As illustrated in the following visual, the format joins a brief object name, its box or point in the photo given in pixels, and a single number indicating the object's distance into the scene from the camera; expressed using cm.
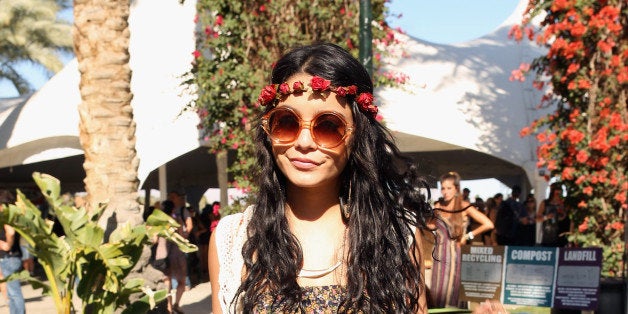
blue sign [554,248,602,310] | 984
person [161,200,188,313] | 1303
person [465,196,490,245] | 1191
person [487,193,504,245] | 1853
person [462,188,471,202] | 1914
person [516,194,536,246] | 1617
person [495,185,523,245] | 1617
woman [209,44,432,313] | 238
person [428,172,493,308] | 679
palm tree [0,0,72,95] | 2609
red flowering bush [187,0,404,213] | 1274
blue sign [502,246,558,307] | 1020
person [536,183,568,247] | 1419
